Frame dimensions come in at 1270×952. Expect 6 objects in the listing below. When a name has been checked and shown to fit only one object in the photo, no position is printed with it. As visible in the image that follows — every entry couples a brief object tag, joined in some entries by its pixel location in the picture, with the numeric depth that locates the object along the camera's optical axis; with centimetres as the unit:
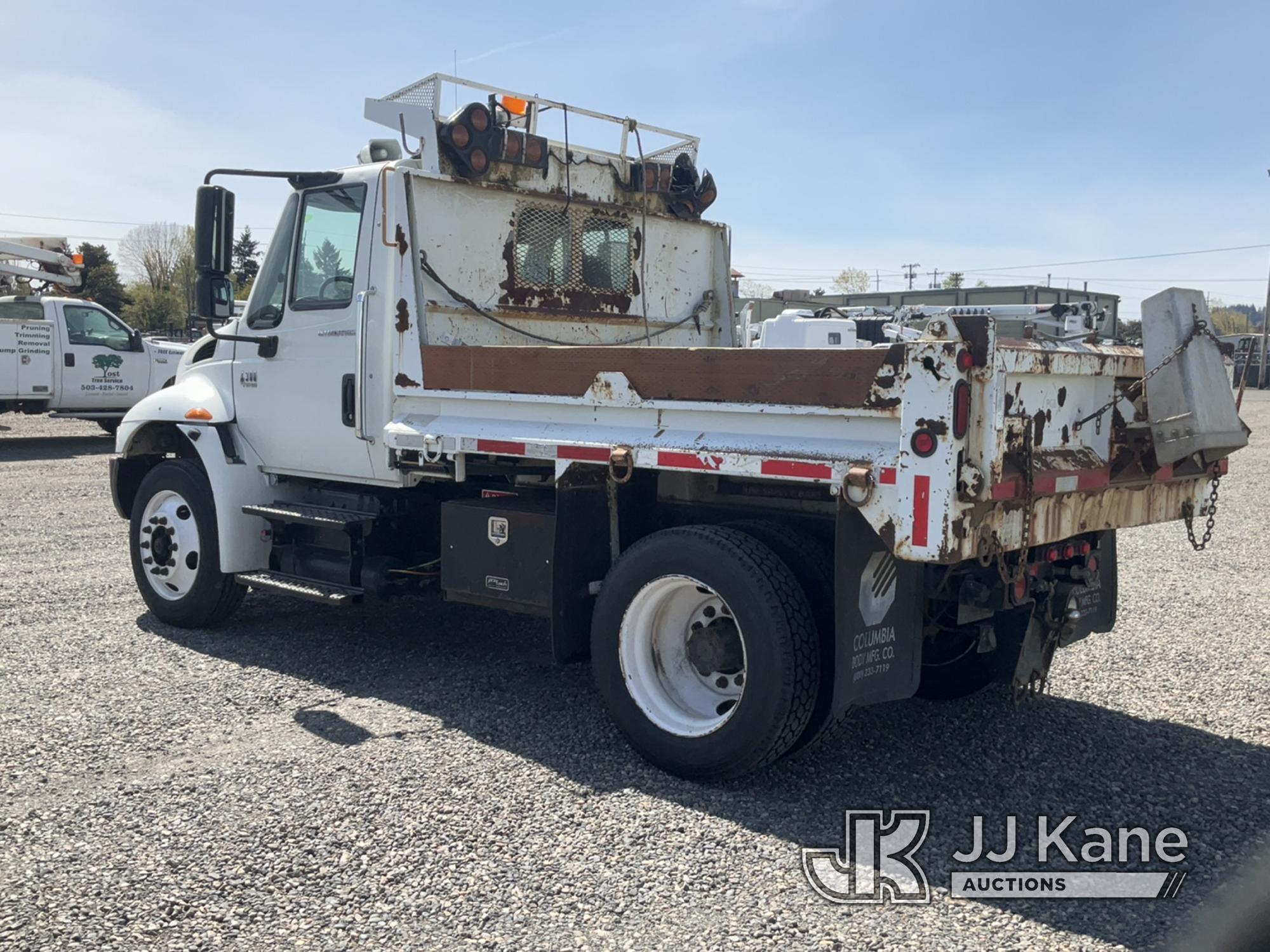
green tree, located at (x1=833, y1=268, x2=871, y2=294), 8656
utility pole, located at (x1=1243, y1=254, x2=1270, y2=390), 3744
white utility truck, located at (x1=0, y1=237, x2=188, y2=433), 1741
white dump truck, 405
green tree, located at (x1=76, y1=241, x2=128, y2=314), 5606
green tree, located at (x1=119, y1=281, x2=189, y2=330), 5766
